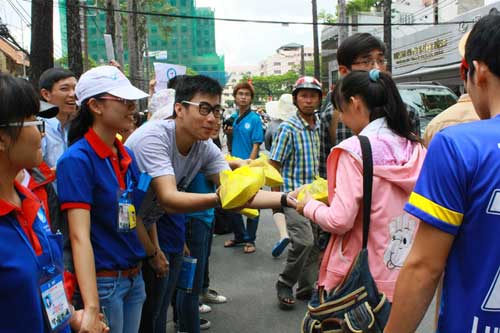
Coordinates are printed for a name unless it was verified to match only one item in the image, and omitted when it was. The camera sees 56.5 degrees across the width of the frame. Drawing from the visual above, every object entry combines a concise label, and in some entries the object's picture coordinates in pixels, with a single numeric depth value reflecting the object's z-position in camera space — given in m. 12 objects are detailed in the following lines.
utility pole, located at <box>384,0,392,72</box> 17.38
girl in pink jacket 1.96
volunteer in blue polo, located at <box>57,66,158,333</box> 1.82
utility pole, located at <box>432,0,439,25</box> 25.51
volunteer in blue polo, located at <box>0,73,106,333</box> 1.29
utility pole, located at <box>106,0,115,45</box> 15.91
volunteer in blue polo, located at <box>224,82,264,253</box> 6.10
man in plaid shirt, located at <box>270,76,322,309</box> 3.94
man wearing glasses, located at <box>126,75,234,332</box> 2.26
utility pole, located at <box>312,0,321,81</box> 23.84
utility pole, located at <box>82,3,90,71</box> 19.45
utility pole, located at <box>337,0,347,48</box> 17.52
